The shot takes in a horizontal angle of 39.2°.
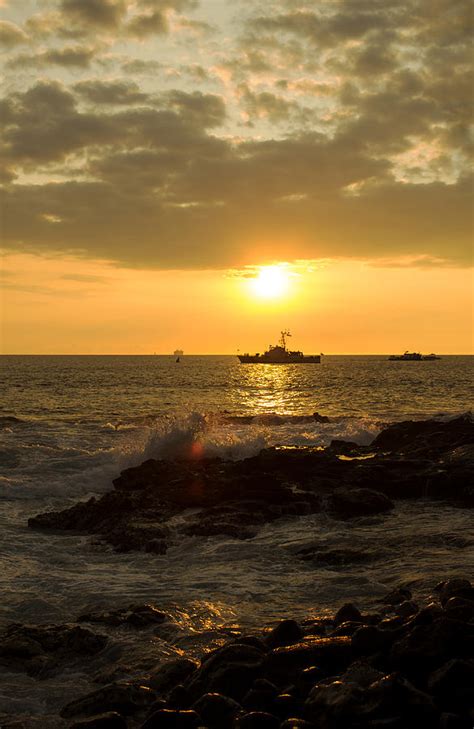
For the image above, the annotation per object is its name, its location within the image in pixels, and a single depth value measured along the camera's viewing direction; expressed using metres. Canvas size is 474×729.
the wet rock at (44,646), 7.79
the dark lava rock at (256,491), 14.69
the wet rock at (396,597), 9.01
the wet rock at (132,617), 8.84
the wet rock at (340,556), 11.65
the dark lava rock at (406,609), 8.13
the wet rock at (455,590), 8.14
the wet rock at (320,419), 39.71
